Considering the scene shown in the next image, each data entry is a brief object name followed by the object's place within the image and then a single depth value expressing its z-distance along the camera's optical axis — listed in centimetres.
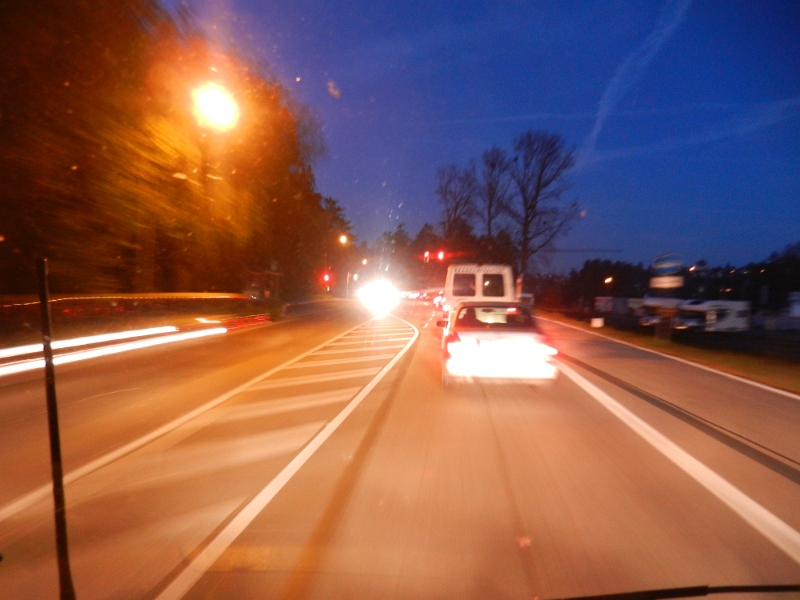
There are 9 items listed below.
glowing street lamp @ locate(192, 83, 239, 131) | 1753
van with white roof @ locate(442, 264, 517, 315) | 2173
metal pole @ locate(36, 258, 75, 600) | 339
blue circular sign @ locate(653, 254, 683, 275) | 1886
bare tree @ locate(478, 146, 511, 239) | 5281
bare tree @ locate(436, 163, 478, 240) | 6134
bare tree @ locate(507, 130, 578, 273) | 5000
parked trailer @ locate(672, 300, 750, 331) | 3528
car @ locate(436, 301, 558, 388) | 1082
